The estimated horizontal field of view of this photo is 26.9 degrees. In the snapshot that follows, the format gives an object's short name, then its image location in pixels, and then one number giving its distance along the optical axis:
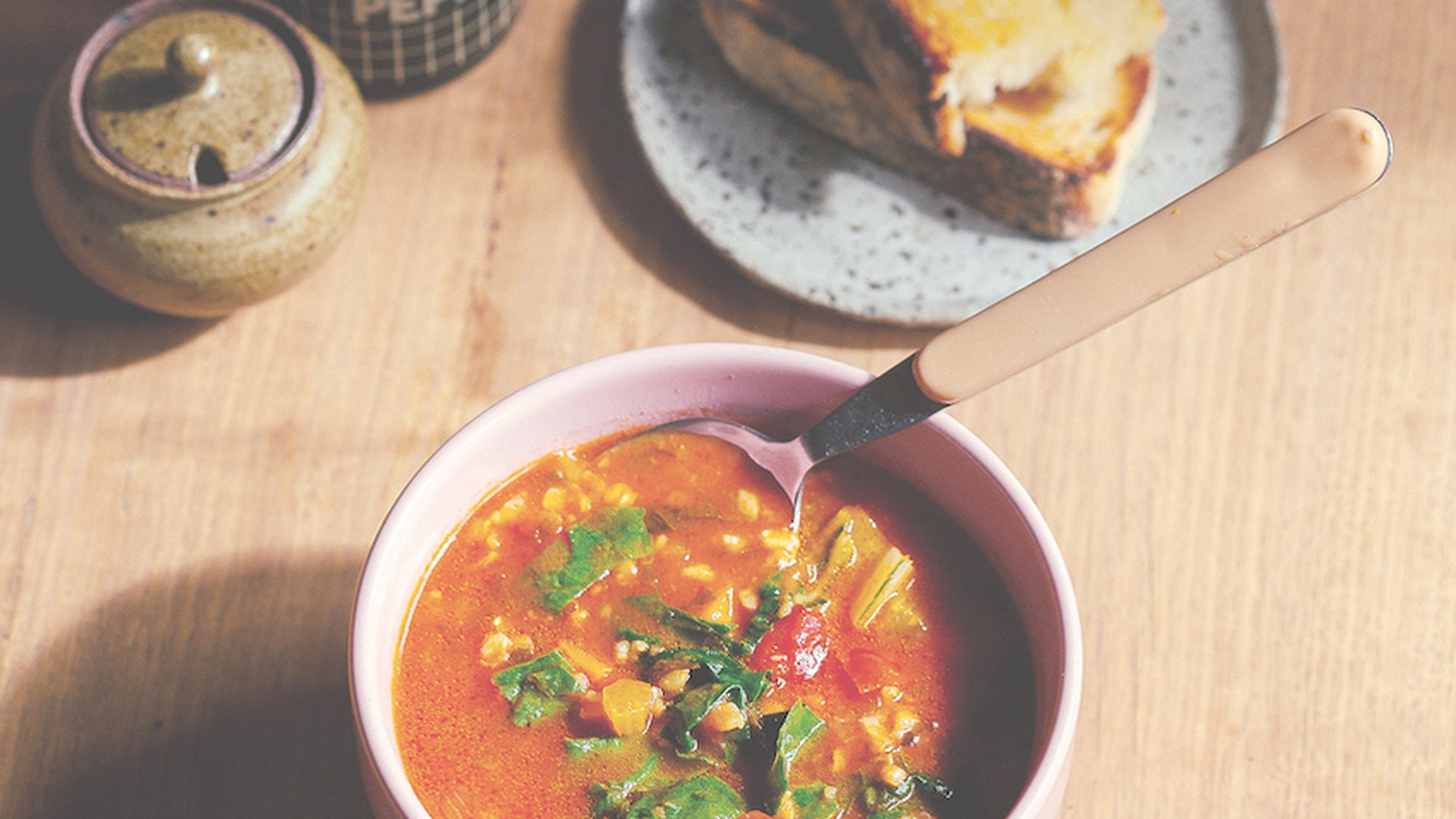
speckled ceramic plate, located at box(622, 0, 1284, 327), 0.87
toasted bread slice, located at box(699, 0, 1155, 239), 0.87
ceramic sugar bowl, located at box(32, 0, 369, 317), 0.82
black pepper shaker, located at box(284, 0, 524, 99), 0.87
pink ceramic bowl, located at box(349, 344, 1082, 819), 0.72
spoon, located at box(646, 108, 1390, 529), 0.72
